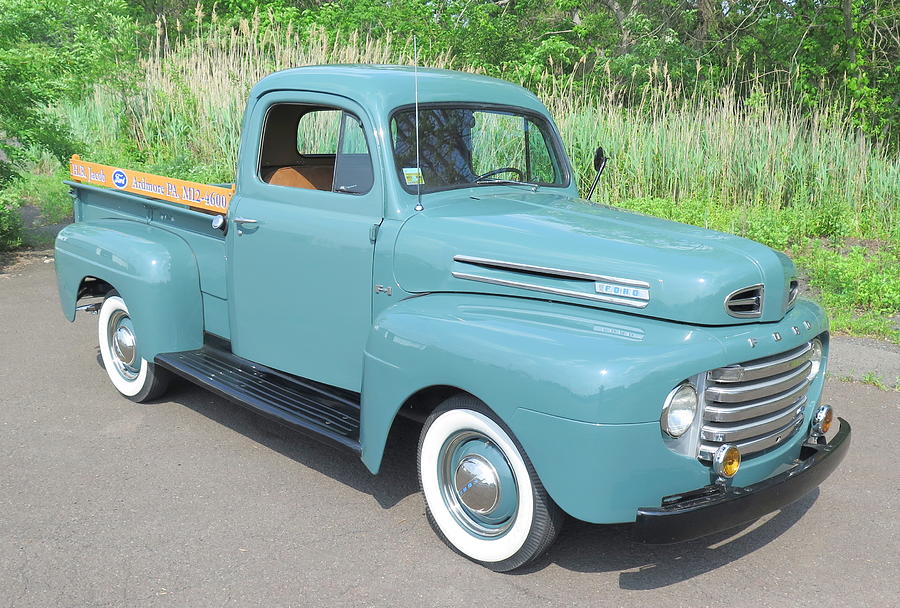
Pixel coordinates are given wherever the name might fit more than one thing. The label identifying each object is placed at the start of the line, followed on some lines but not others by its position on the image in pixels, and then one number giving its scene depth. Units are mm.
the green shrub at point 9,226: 9180
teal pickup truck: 2930
